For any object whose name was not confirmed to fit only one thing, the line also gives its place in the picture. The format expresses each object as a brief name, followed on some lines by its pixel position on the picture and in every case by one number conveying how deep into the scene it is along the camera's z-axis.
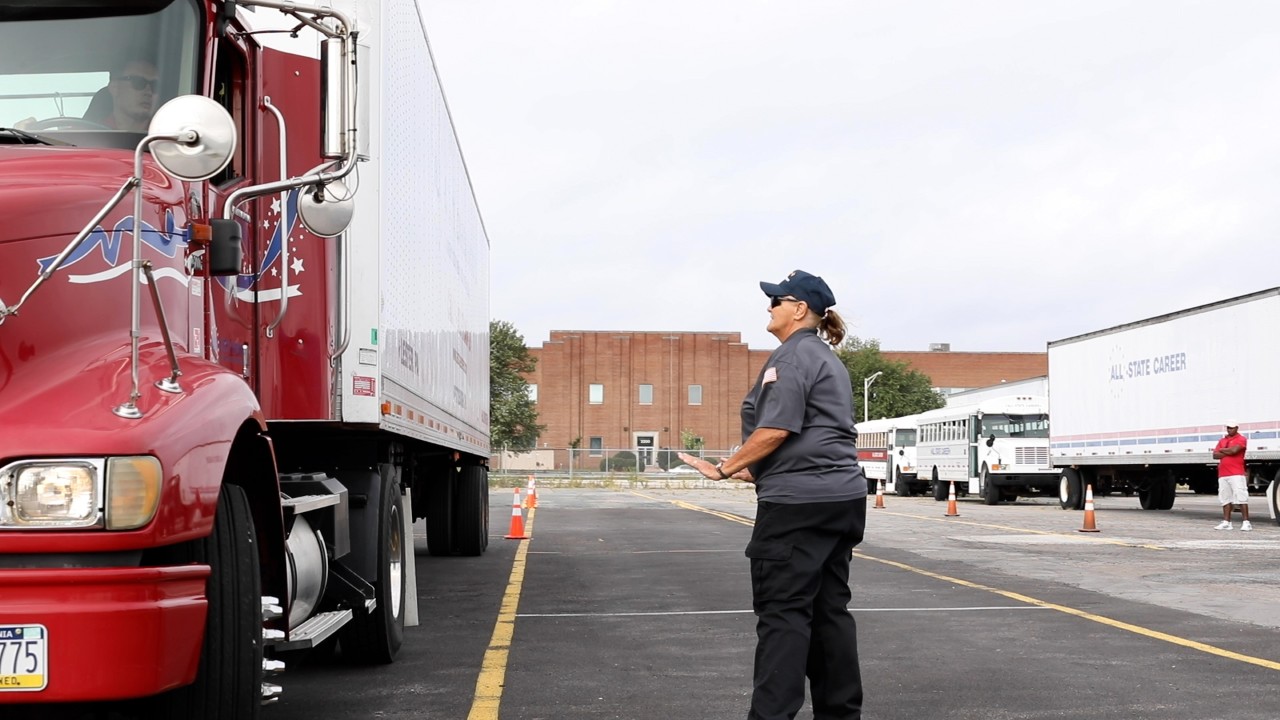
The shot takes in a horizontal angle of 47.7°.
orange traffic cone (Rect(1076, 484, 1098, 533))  22.80
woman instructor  5.68
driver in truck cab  5.51
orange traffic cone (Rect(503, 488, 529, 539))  21.03
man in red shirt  24.12
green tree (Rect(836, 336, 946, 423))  97.25
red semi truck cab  3.85
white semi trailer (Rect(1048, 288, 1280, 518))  26.34
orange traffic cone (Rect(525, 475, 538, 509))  30.30
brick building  94.12
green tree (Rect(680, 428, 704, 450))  86.75
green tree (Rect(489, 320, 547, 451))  78.31
